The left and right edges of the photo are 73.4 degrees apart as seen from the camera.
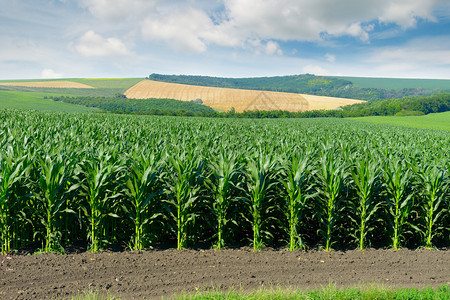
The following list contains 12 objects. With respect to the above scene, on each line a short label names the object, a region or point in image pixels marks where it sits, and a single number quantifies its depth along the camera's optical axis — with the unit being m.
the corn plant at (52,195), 5.50
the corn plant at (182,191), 5.93
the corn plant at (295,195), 6.05
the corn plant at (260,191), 6.03
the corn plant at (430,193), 6.46
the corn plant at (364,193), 6.30
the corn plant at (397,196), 6.36
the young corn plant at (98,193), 5.66
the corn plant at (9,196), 5.32
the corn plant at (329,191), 6.21
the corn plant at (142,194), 5.78
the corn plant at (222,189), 6.02
